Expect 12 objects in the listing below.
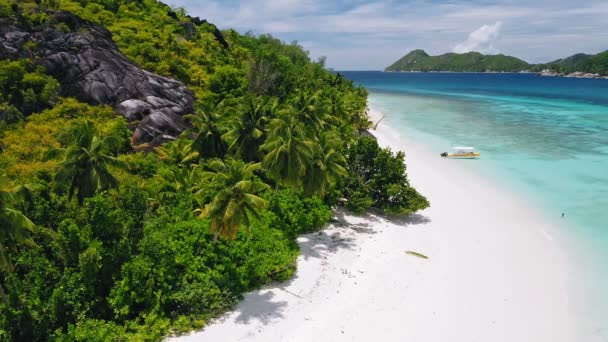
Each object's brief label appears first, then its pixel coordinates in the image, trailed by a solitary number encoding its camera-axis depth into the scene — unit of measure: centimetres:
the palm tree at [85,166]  2461
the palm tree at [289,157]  2966
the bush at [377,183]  3631
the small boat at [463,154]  6114
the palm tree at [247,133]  3531
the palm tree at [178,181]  3191
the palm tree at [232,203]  2256
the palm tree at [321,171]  3114
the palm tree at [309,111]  4431
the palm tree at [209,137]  3734
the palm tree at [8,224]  1770
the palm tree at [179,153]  3803
